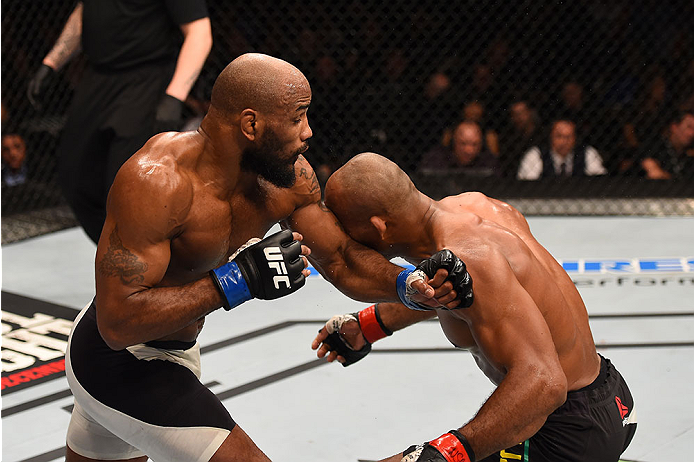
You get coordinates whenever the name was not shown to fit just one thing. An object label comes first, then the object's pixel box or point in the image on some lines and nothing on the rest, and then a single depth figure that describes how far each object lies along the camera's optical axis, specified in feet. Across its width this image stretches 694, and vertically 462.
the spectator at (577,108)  35.06
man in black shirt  21.07
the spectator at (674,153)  34.09
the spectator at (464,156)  34.27
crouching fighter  11.48
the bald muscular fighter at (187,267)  11.09
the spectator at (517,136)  35.22
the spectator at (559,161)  34.78
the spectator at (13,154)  35.27
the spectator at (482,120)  35.12
